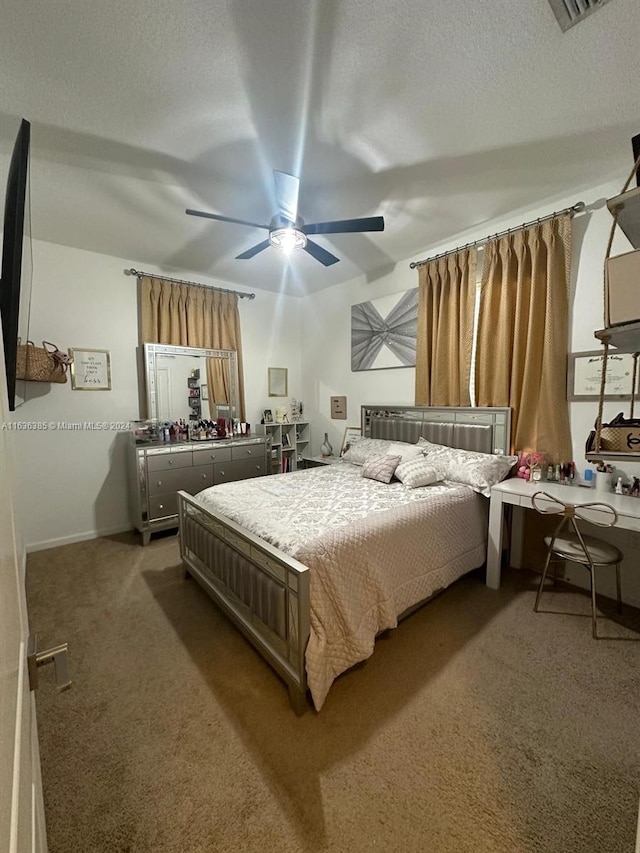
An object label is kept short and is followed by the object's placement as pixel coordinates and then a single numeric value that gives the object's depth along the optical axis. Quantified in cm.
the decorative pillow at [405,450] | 303
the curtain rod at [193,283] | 361
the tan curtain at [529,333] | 261
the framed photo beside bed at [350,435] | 428
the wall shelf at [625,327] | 88
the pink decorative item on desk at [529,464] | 266
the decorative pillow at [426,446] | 308
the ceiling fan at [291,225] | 212
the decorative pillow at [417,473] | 266
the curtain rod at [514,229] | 247
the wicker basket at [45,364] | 293
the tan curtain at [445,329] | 314
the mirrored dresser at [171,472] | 329
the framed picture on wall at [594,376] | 237
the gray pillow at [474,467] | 261
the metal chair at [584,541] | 200
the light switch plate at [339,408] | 454
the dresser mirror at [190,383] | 376
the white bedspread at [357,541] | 164
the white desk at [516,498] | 220
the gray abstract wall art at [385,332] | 368
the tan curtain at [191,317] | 371
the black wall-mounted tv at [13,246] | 92
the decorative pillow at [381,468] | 289
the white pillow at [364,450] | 338
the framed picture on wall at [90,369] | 340
